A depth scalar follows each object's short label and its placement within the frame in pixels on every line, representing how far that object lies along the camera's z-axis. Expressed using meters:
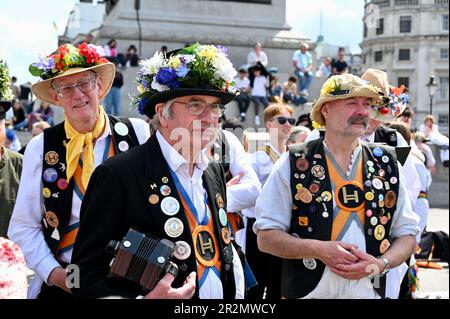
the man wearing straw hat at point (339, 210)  4.38
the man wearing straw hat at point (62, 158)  4.44
